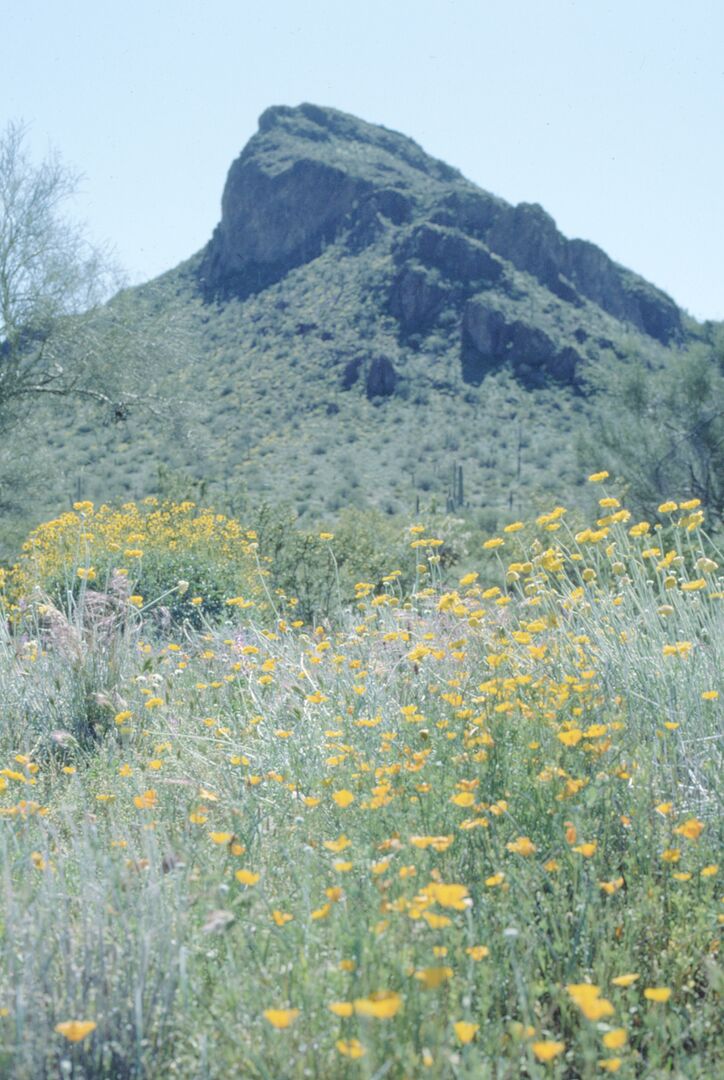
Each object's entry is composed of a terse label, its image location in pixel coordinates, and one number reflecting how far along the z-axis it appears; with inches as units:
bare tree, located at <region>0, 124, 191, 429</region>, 646.5
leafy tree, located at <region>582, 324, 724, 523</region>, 807.1
